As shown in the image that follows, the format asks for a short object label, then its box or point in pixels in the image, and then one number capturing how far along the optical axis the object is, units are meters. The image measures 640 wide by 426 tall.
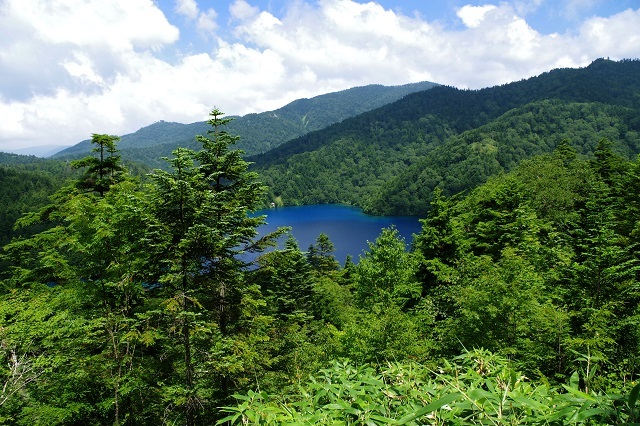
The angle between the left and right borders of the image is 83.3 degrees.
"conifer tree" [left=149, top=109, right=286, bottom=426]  8.88
